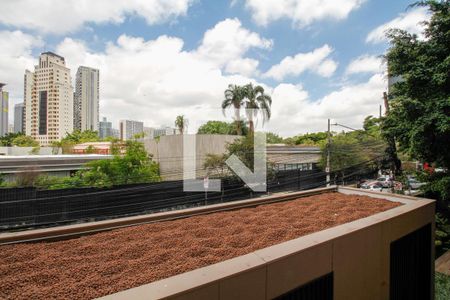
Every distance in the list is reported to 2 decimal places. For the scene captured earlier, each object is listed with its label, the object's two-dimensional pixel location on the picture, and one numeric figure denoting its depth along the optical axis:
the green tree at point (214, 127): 25.79
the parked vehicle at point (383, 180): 16.42
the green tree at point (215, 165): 13.27
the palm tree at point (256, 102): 16.94
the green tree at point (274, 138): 23.31
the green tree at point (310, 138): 34.34
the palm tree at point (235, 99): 17.03
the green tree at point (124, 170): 11.08
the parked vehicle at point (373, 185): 17.09
